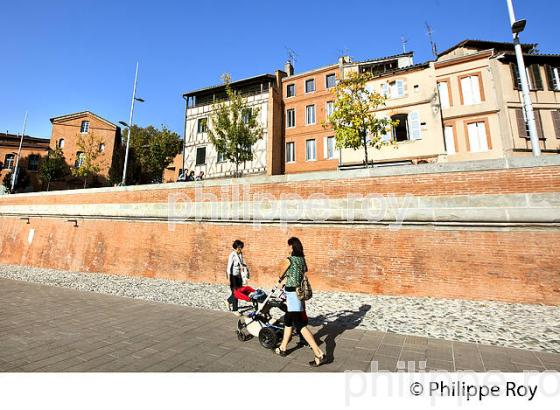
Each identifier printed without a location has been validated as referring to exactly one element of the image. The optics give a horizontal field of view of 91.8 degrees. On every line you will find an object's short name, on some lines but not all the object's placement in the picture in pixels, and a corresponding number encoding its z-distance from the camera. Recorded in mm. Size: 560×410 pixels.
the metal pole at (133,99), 21378
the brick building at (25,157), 34625
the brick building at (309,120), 24641
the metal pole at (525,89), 9115
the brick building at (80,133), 33750
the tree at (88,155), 29453
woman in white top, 6732
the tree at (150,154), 27375
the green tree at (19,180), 33031
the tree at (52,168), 30953
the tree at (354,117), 14961
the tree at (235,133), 19031
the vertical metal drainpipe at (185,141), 26720
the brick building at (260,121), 24406
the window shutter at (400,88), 19706
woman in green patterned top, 4297
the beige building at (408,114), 18297
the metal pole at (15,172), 30938
